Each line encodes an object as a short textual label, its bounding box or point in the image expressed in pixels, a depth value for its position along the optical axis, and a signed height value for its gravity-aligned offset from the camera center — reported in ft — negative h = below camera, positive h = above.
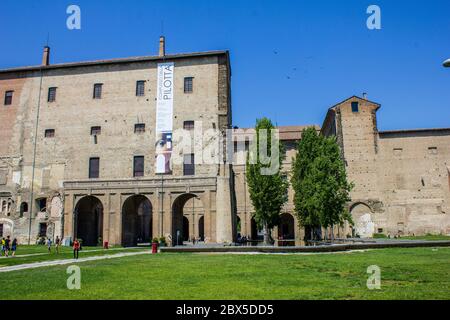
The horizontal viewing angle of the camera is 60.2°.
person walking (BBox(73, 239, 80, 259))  72.56 -4.15
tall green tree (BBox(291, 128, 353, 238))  119.24 +11.31
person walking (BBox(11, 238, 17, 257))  85.61 -5.14
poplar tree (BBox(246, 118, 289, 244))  122.62 +14.00
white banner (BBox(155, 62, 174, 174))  122.72 +33.87
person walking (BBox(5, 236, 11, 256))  84.24 -4.50
